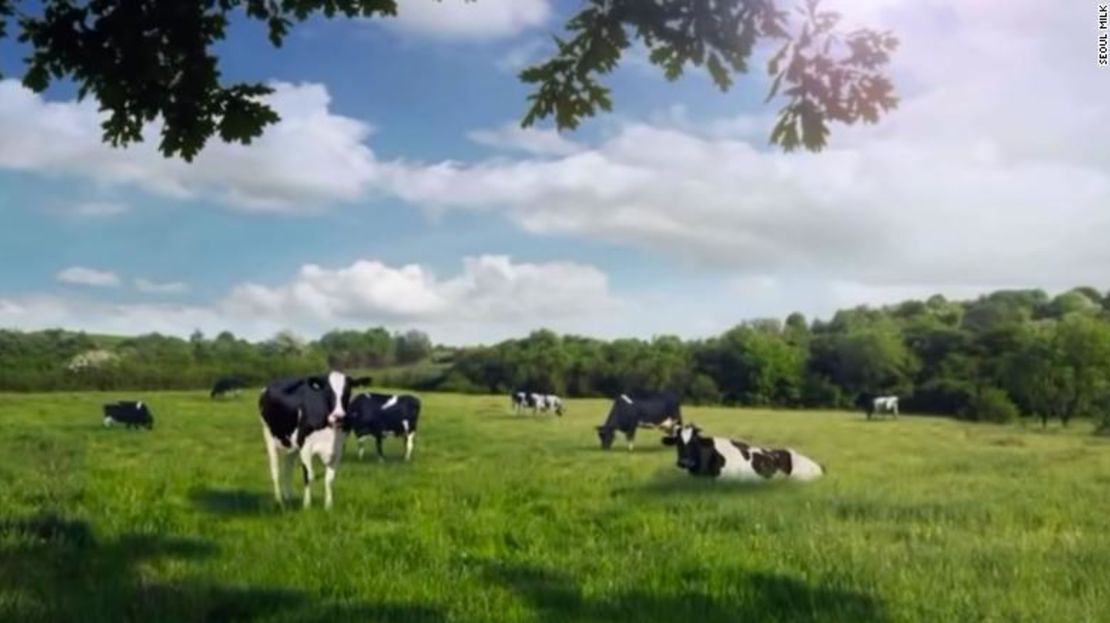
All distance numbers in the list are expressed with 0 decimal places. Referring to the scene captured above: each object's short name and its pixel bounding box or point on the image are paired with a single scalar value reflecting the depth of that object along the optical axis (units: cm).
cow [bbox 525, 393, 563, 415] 5375
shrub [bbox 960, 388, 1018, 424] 7506
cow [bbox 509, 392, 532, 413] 5466
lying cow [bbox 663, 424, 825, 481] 2158
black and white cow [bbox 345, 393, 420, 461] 2755
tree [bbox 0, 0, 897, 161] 802
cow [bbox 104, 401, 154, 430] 3866
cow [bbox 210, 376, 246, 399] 6025
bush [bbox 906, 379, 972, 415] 8300
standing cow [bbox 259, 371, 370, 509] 1608
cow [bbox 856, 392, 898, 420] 6648
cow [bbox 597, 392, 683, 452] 3275
